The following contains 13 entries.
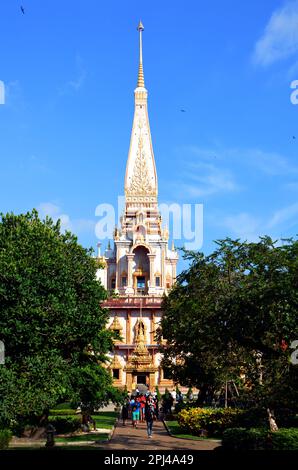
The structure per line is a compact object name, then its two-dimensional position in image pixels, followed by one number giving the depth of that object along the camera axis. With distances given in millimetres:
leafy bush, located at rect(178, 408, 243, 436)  31750
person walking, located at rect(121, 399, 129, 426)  40694
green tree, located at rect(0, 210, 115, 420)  26938
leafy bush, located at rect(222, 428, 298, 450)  20781
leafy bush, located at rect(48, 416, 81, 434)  34062
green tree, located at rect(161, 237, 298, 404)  20547
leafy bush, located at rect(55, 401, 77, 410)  50875
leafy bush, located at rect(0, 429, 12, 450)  25141
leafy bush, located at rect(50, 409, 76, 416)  45375
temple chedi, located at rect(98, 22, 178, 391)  76188
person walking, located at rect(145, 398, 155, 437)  30780
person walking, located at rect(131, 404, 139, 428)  38372
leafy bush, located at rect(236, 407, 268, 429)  21156
